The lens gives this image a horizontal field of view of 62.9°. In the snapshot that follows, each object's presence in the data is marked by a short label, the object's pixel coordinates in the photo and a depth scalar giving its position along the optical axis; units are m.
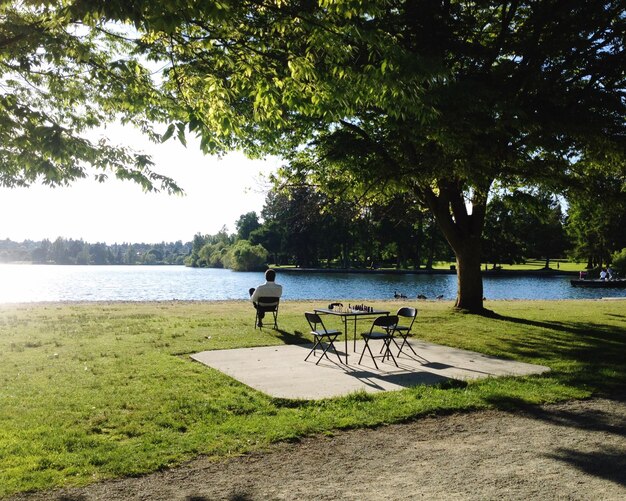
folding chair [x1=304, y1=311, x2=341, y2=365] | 9.05
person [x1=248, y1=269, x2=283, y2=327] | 12.86
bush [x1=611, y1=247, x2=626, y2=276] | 60.22
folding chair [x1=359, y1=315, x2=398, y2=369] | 8.56
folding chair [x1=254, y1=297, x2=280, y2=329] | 12.91
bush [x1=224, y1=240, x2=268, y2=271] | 95.56
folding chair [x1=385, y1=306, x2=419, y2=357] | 10.39
